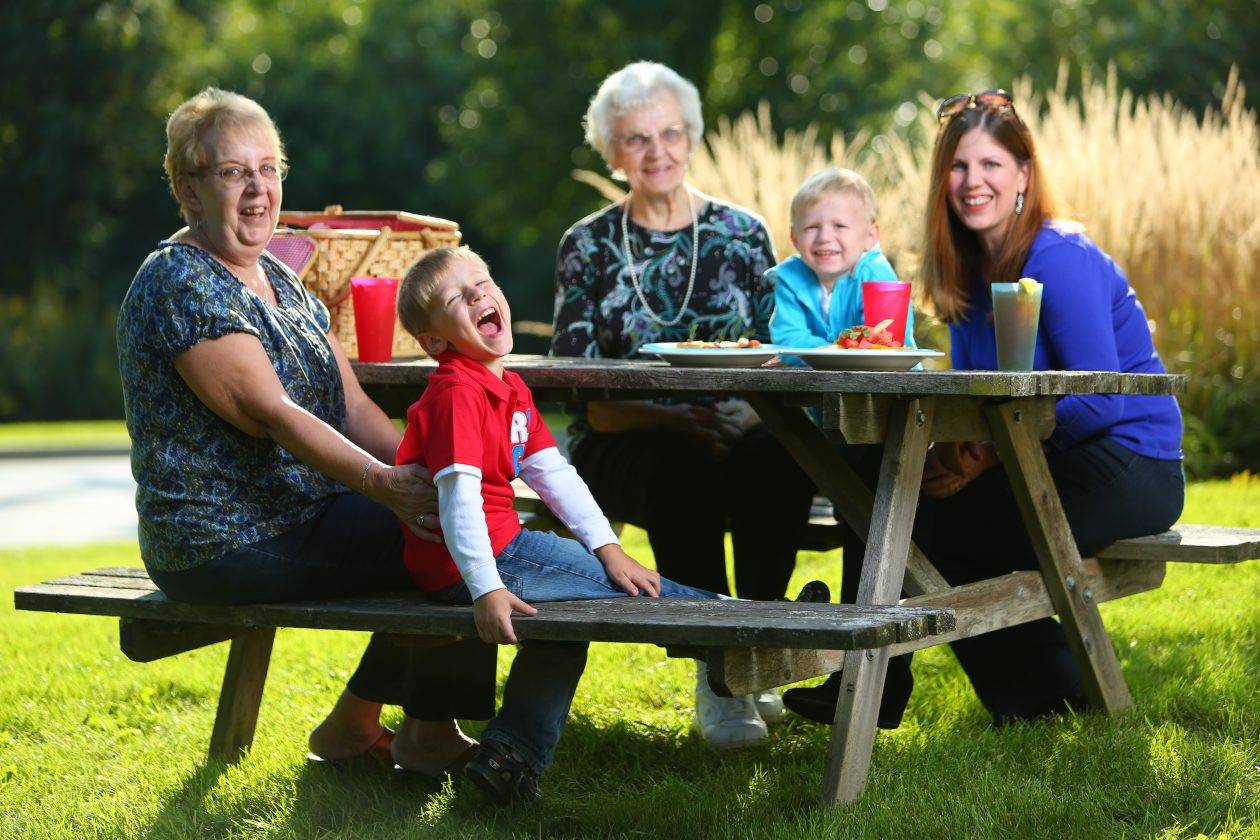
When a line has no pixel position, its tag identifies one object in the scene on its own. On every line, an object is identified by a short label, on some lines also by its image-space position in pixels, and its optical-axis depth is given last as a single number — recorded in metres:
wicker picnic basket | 8.03
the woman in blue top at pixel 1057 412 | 7.52
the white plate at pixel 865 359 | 6.61
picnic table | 6.27
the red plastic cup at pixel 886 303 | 7.11
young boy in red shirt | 5.90
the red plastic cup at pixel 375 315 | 8.05
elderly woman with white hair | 8.33
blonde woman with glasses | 6.22
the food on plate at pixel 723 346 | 7.16
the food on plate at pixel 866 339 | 6.87
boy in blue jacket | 7.82
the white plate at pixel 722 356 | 7.05
